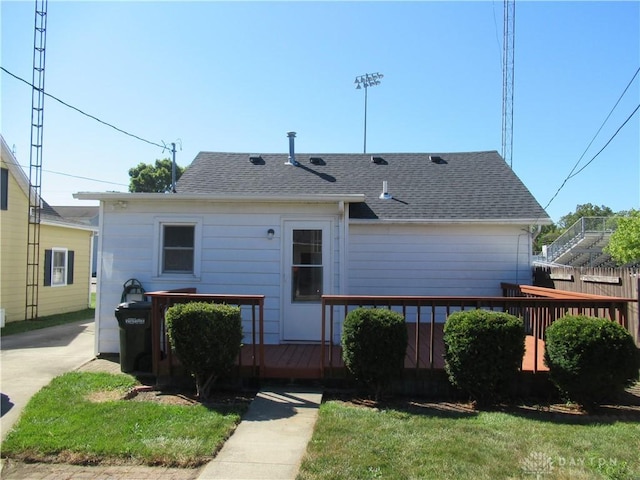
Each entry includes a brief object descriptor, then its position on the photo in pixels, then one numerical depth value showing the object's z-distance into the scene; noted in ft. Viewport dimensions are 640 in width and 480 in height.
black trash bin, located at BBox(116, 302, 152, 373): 20.24
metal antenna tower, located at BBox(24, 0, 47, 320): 41.70
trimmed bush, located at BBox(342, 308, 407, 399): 16.47
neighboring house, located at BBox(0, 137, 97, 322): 39.32
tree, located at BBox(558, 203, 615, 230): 207.00
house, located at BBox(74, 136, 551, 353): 23.90
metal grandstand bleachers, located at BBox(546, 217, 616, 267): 83.46
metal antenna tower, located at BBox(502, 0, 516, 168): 49.73
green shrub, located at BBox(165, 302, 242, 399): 16.65
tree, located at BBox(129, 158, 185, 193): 117.80
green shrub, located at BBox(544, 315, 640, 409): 15.24
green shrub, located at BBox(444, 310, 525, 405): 15.94
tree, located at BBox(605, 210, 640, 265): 58.13
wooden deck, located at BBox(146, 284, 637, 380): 17.95
